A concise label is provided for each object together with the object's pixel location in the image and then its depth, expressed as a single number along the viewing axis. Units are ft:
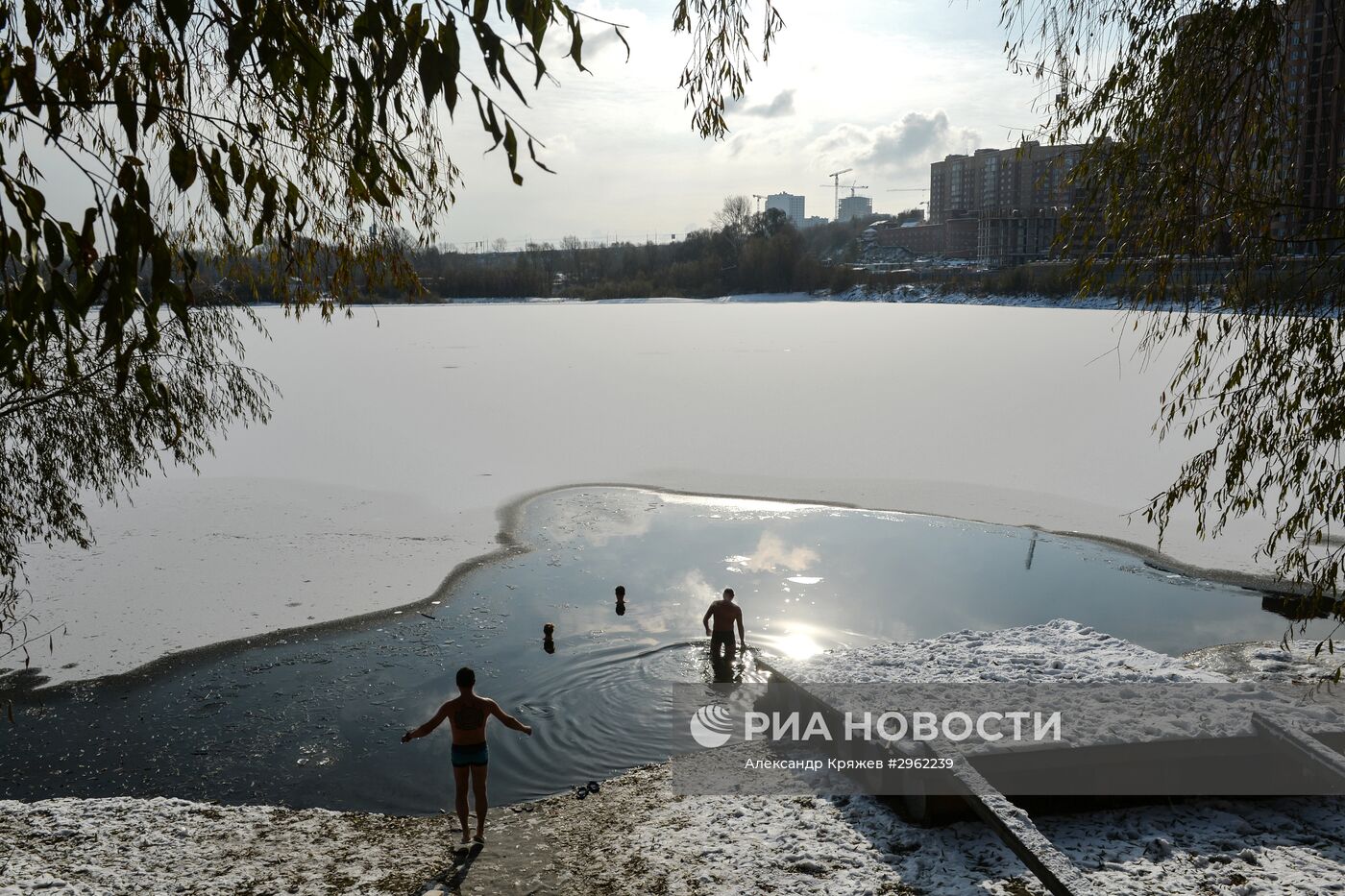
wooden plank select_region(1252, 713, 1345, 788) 16.31
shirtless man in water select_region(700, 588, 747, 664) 25.38
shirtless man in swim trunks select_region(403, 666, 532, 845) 17.01
